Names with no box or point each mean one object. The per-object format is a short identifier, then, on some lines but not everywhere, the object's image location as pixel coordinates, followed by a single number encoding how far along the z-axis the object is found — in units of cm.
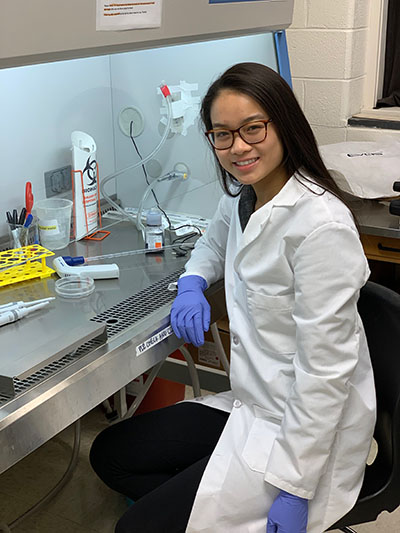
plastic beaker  174
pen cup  169
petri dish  148
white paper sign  129
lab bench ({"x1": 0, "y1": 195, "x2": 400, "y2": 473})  109
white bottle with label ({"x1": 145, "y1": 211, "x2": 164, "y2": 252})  176
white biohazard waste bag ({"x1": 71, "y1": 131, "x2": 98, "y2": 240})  182
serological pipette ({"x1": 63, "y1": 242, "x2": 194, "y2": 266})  163
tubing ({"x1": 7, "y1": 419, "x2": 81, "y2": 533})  194
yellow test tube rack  152
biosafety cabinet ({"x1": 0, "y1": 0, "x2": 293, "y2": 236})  163
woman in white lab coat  121
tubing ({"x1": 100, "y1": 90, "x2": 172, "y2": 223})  192
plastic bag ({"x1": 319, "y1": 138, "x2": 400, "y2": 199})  222
